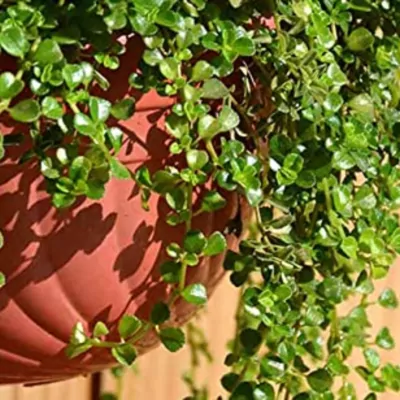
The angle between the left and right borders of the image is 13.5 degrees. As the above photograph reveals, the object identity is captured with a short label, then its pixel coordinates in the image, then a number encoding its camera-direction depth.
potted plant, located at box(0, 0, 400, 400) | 0.66
